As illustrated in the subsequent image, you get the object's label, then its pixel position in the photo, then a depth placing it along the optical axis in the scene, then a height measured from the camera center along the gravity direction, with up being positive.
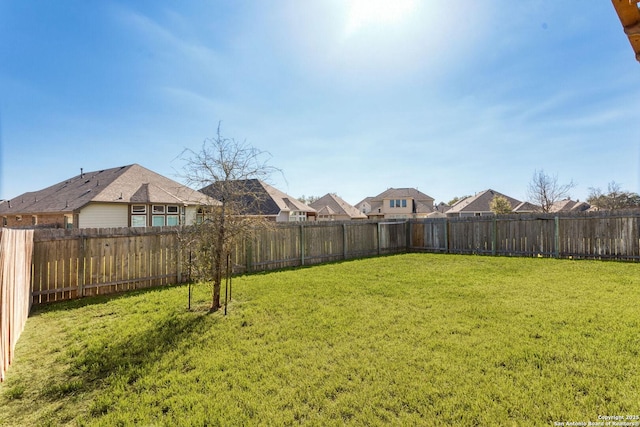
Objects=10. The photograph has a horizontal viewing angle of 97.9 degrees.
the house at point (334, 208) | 35.78 +1.59
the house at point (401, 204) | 39.97 +2.22
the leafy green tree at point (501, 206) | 27.33 +1.09
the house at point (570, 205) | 37.67 +1.49
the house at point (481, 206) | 33.66 +1.46
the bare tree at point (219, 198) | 5.09 +0.46
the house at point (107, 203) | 16.42 +1.38
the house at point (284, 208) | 24.94 +1.27
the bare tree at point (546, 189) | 24.98 +2.50
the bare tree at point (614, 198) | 32.56 +2.09
